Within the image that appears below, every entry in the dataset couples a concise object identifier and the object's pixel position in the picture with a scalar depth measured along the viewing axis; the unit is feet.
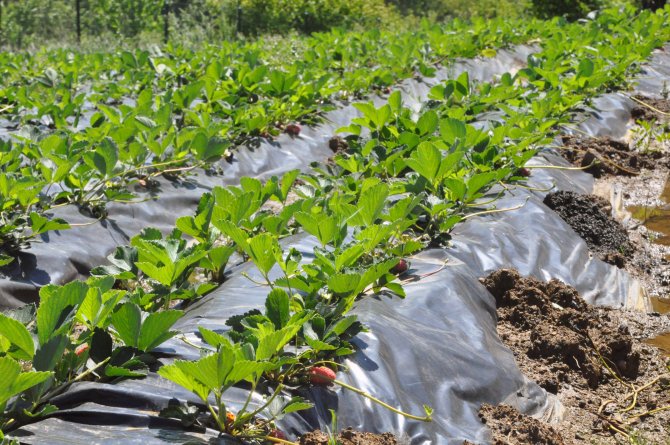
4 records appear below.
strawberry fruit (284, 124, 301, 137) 21.54
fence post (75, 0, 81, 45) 50.76
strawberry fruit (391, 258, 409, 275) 10.44
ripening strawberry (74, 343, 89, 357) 6.85
